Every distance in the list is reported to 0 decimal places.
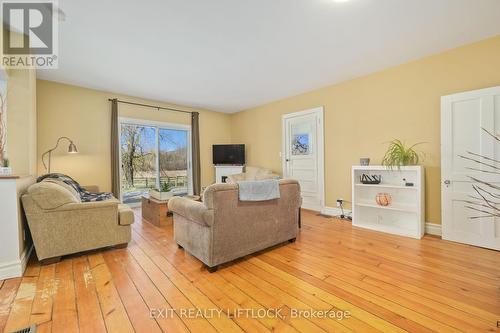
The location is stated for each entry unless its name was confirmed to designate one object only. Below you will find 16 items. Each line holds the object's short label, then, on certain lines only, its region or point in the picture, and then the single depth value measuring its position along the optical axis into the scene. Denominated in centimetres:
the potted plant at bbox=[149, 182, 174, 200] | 372
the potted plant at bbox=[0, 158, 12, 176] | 205
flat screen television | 595
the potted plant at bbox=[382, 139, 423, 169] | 315
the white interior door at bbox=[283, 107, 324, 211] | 444
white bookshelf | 303
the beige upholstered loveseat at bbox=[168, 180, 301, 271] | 205
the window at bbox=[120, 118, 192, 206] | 489
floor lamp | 365
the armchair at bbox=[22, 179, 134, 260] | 222
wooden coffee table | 355
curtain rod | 460
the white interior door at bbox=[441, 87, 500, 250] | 252
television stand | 591
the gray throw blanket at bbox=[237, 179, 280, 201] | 223
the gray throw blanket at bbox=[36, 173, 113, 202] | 321
